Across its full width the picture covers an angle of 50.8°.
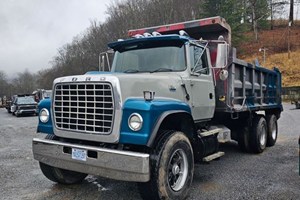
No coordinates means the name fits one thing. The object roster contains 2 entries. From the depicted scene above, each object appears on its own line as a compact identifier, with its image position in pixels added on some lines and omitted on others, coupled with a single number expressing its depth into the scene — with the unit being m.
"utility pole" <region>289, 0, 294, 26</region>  46.41
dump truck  4.12
